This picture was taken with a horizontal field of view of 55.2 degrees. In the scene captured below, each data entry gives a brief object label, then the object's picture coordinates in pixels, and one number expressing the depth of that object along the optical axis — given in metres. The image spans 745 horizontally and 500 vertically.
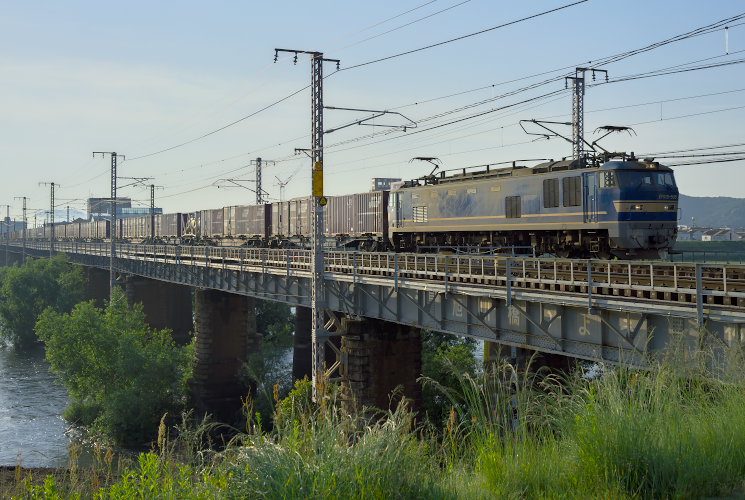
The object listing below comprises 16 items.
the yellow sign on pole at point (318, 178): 23.53
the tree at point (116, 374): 41.09
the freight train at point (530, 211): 23.47
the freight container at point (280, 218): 47.44
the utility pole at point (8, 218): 145.25
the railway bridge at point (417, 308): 15.14
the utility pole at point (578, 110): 31.16
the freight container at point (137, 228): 79.62
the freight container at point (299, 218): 44.66
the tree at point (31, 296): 73.62
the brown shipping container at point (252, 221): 50.47
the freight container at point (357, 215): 37.00
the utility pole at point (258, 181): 53.06
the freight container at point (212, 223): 59.25
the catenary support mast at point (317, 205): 23.58
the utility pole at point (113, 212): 59.91
